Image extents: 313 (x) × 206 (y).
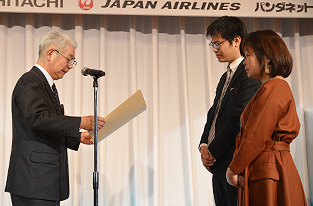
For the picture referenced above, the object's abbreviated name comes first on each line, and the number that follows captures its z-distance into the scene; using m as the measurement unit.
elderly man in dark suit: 2.27
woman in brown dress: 1.94
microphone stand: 2.32
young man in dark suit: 2.40
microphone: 2.38
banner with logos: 3.72
